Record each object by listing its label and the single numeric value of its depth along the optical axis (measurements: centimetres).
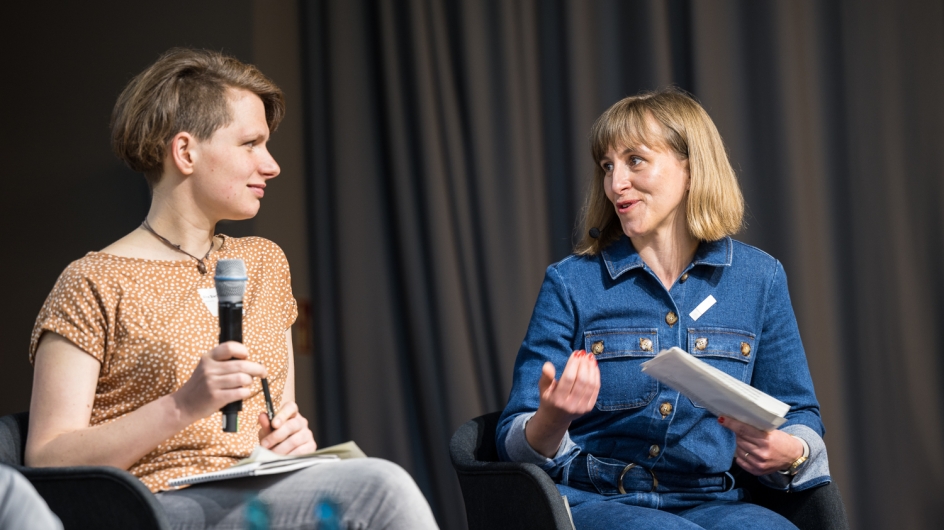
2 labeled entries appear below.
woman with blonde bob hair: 466
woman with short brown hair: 444
